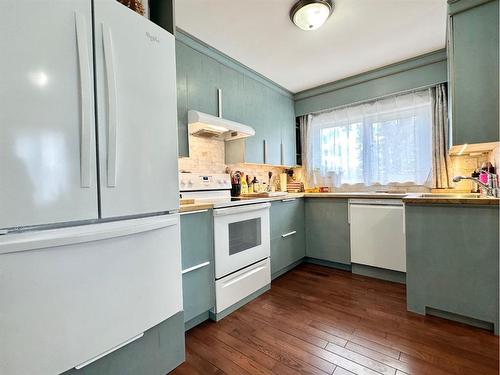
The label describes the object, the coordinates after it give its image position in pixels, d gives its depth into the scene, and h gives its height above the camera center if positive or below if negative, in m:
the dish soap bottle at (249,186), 2.95 +0.00
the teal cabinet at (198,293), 1.59 -0.74
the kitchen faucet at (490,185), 1.78 -0.04
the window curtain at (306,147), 3.52 +0.56
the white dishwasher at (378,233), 2.36 -0.52
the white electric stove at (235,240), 1.79 -0.46
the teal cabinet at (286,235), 2.46 -0.56
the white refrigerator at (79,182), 0.78 +0.03
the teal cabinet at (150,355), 1.03 -0.80
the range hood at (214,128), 1.98 +0.55
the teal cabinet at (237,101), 2.00 +0.91
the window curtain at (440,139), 2.53 +0.45
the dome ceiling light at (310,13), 1.66 +1.25
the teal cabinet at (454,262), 1.54 -0.57
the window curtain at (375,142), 2.70 +0.52
